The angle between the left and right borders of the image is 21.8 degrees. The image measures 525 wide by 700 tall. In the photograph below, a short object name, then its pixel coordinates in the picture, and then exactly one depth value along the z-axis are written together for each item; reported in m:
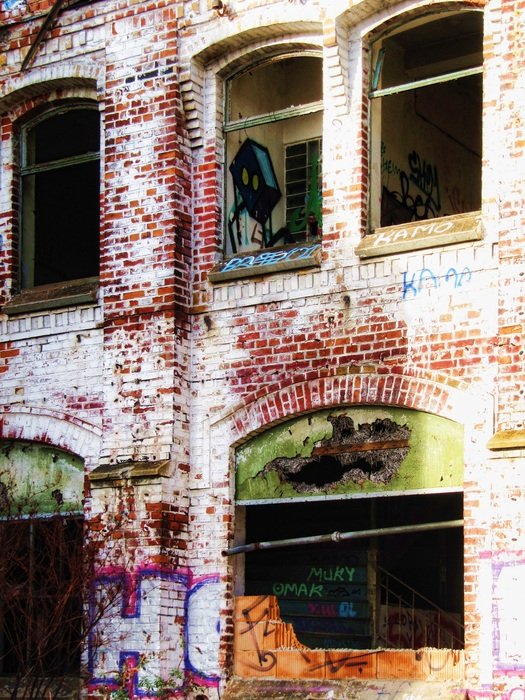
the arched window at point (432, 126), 14.14
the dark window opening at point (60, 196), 14.46
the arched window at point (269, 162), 13.24
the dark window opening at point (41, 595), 12.02
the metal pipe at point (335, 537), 10.97
